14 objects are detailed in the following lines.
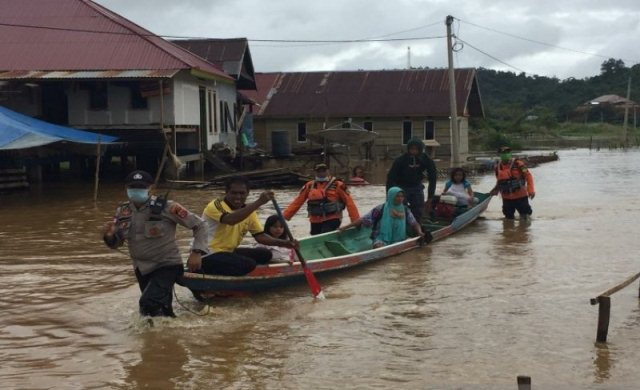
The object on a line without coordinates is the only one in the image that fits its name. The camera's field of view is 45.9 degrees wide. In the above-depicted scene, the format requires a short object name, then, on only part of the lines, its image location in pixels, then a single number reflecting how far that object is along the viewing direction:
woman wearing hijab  10.24
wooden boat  7.35
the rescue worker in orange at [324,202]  9.91
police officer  6.31
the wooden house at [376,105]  38.38
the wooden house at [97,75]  22.56
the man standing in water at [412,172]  11.06
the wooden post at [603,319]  5.96
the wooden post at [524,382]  4.10
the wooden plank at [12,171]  19.96
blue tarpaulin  16.88
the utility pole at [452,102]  26.34
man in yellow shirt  7.20
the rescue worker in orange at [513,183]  13.56
